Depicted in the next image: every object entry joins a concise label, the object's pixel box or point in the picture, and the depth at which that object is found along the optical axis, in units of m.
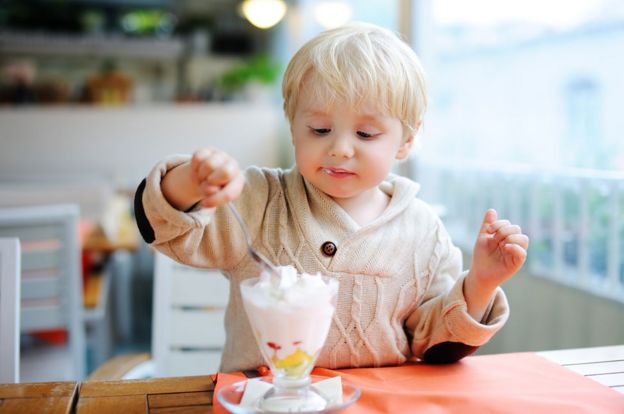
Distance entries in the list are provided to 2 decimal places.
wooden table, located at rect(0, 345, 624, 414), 0.79
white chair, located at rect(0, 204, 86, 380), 1.90
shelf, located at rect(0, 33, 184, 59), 5.75
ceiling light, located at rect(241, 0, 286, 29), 4.96
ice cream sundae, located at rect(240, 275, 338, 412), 0.69
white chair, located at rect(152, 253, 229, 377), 1.49
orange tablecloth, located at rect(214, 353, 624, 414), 0.78
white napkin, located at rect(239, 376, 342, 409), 0.75
